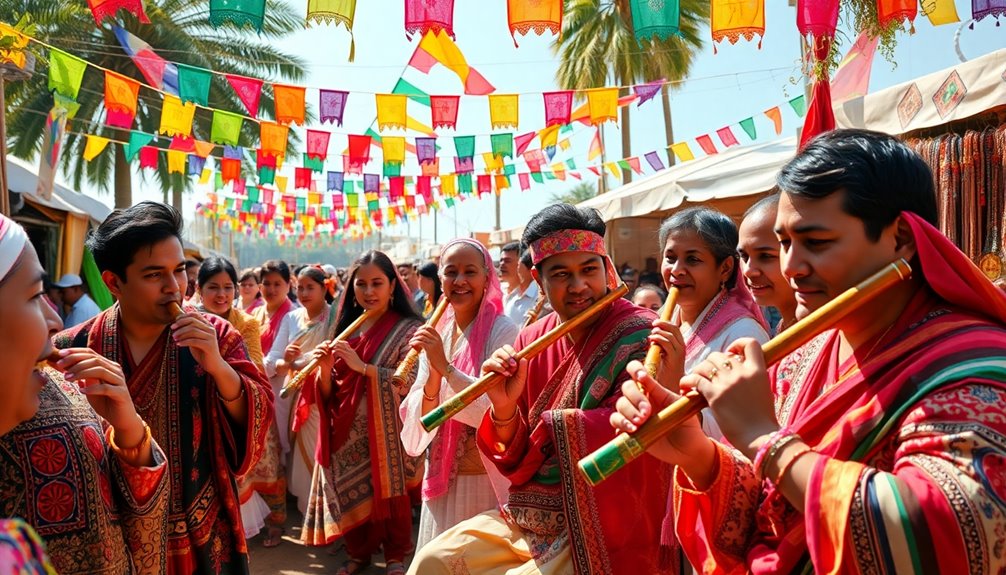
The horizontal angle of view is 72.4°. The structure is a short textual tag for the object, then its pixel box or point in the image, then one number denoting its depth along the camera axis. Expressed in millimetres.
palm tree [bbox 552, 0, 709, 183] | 19469
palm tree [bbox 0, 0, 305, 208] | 14820
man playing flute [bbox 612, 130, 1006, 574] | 1183
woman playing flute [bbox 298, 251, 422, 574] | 4641
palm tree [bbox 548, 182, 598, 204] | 45656
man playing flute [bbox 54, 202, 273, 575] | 2498
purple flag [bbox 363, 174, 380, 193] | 14406
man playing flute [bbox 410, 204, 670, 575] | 2410
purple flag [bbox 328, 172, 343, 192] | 14828
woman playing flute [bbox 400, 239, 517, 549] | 3346
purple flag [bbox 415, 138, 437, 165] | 11266
